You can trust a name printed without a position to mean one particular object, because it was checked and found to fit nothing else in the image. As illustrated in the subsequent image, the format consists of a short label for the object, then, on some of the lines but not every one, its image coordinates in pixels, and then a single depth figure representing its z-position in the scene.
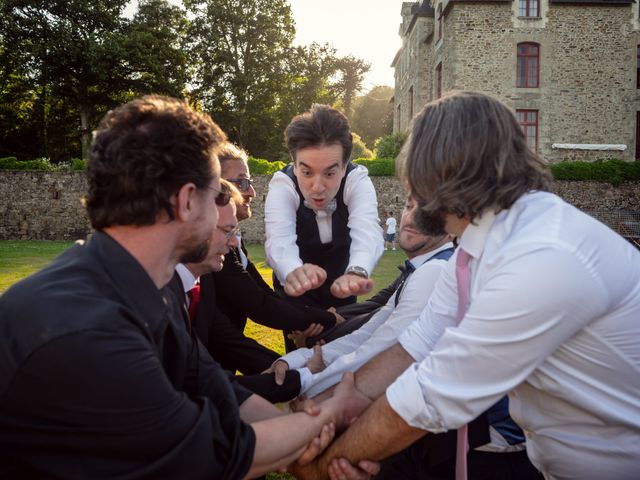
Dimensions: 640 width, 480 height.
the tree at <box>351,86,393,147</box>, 61.88
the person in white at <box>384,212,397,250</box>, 25.94
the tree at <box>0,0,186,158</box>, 33.91
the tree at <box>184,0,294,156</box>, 37.28
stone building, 26.97
